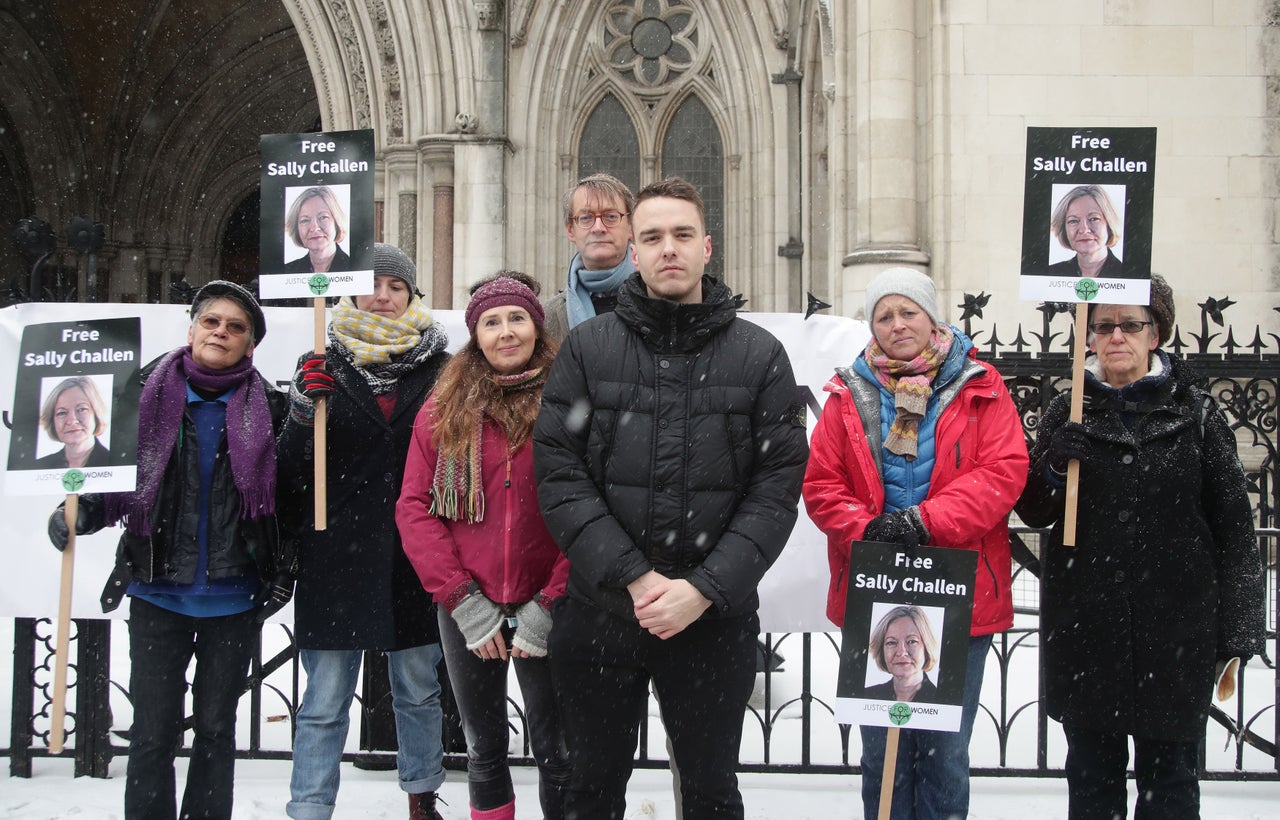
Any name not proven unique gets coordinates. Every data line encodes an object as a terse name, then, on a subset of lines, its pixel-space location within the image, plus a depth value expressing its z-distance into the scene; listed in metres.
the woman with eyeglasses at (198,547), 3.23
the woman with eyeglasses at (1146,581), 3.08
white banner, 4.33
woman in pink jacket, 3.20
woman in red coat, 3.06
